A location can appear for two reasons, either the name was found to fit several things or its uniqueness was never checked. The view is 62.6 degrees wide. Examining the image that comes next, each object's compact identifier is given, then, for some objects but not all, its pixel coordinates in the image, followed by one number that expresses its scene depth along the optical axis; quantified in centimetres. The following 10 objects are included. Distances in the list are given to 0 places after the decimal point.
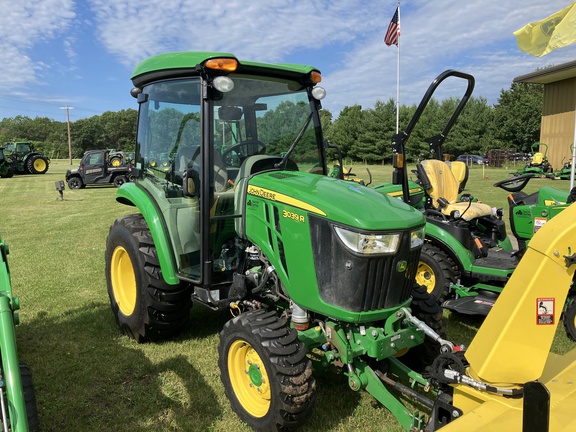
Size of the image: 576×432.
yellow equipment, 193
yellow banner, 896
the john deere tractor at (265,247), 269
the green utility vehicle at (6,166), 2489
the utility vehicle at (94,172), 2047
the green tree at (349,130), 5134
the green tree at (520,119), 3956
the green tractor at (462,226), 496
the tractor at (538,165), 1961
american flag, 1995
